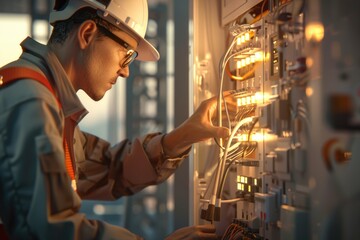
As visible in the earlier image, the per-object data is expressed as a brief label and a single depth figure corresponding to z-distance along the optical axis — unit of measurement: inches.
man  53.2
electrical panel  48.8
